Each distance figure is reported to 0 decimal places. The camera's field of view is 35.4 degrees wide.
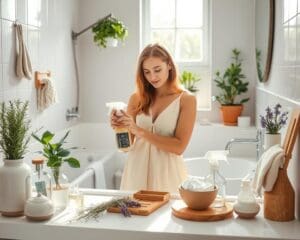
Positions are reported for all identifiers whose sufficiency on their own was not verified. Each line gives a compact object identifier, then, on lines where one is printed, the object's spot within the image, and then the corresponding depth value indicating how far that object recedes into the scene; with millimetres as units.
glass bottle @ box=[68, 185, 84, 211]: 1521
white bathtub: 3111
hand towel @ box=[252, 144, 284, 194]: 1345
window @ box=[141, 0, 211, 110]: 3604
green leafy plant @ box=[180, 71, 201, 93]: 3486
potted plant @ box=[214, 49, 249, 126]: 3352
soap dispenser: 1389
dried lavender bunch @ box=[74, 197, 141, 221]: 1426
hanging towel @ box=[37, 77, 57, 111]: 2564
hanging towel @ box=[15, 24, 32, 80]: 2225
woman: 1994
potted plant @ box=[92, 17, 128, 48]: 3205
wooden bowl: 1399
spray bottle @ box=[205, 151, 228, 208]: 1518
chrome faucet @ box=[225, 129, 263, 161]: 2531
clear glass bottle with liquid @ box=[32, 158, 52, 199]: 1479
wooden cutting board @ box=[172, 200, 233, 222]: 1380
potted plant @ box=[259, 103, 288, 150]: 1545
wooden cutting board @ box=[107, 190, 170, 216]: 1446
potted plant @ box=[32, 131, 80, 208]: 1527
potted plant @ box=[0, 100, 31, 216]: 1456
